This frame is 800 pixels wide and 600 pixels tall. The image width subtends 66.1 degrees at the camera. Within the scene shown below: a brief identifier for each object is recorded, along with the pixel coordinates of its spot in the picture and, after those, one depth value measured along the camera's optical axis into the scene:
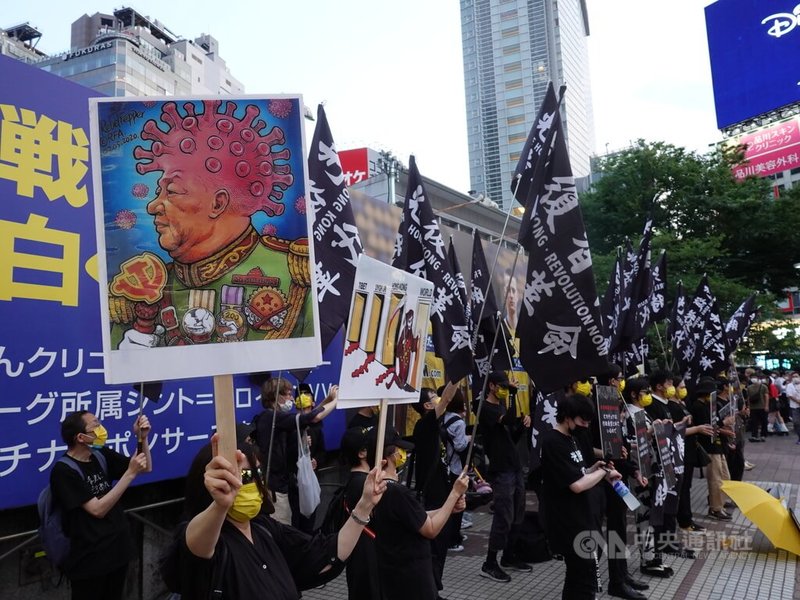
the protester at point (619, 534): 5.74
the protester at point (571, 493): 4.57
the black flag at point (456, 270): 7.51
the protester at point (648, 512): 6.42
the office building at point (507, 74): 71.06
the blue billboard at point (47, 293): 4.88
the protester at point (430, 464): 5.88
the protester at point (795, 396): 16.78
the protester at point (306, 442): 5.85
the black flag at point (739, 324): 13.73
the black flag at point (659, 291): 12.07
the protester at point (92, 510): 3.92
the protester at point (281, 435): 5.58
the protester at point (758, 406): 17.67
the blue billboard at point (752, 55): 33.00
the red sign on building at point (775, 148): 35.88
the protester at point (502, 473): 6.43
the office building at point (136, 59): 74.19
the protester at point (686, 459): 7.82
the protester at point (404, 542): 3.50
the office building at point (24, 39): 77.03
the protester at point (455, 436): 7.12
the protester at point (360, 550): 3.48
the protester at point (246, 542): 2.13
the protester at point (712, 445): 8.26
